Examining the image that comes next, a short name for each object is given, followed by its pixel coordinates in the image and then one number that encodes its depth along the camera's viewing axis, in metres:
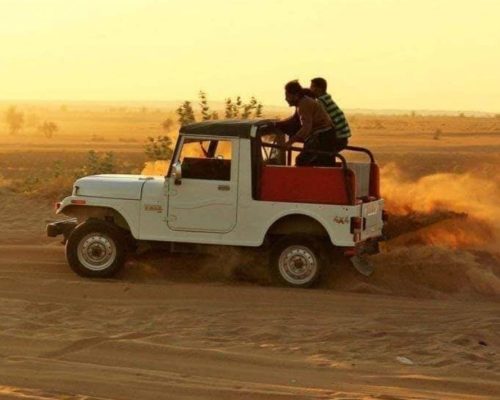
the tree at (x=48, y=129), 81.25
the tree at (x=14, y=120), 89.00
